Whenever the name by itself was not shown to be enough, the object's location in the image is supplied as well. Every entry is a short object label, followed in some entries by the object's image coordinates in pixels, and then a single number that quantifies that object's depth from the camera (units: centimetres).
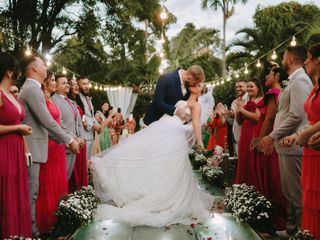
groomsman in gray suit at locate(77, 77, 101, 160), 533
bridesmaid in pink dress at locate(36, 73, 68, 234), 357
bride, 383
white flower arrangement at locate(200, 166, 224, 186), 596
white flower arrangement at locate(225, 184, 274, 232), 342
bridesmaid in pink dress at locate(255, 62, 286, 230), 370
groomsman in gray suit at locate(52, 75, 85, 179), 433
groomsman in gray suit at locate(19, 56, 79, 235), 314
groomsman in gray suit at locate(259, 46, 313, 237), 304
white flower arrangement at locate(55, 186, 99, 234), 342
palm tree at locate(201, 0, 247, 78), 2022
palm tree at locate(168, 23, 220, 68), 1642
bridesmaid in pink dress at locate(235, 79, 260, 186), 426
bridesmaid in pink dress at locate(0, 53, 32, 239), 268
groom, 406
